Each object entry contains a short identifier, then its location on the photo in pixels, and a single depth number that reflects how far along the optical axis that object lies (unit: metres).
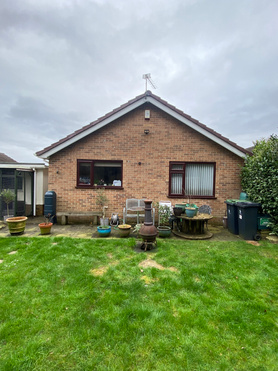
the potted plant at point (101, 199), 7.38
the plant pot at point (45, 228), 5.86
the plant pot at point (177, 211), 6.09
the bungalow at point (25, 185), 8.21
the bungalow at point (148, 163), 7.63
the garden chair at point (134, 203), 7.29
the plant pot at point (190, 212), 5.80
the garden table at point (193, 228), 5.87
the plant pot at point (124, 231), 5.71
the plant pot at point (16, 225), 5.69
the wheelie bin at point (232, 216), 6.27
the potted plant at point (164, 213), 6.52
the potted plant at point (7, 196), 7.32
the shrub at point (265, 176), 5.77
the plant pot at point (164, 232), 5.75
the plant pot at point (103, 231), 5.82
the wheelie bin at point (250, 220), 5.74
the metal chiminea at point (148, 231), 4.56
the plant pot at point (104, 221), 6.83
